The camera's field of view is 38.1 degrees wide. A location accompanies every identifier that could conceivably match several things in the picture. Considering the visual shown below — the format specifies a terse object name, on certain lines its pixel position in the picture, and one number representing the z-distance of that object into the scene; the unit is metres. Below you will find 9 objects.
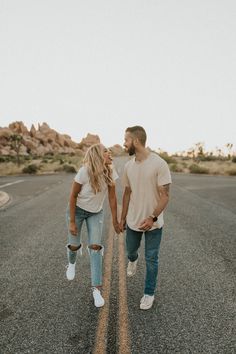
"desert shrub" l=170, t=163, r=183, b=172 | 36.33
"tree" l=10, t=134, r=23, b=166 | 54.84
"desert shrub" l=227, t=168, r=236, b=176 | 29.64
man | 3.73
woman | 3.85
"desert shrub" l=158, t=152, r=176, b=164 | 49.80
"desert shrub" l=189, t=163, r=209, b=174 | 32.94
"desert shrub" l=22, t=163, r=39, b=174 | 35.72
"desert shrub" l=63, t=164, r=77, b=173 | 36.91
